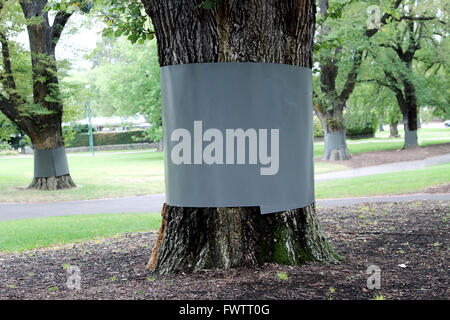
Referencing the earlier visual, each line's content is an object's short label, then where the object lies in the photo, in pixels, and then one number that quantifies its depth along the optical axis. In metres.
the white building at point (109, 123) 76.69
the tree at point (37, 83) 20.59
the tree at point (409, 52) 30.20
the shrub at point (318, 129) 53.91
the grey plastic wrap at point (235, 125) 5.30
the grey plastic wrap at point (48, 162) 22.12
